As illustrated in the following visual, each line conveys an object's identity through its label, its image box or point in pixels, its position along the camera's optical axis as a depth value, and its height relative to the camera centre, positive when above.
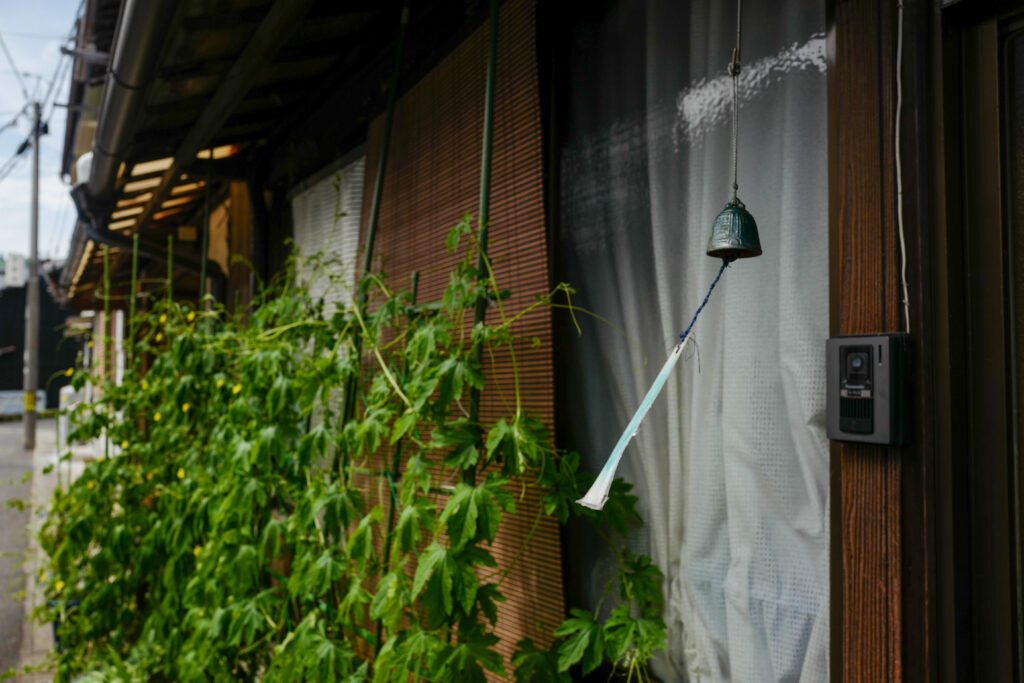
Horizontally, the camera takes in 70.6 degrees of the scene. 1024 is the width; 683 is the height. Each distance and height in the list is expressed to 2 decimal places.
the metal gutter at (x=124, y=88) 2.63 +1.18
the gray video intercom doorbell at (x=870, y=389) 1.28 -0.06
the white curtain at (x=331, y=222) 3.65 +0.76
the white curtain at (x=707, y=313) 1.60 +0.11
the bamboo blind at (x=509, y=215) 2.18 +0.50
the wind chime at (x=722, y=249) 1.37 +0.21
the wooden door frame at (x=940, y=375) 1.26 -0.03
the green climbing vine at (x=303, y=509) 1.80 -0.52
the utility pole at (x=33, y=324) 15.59 +0.86
